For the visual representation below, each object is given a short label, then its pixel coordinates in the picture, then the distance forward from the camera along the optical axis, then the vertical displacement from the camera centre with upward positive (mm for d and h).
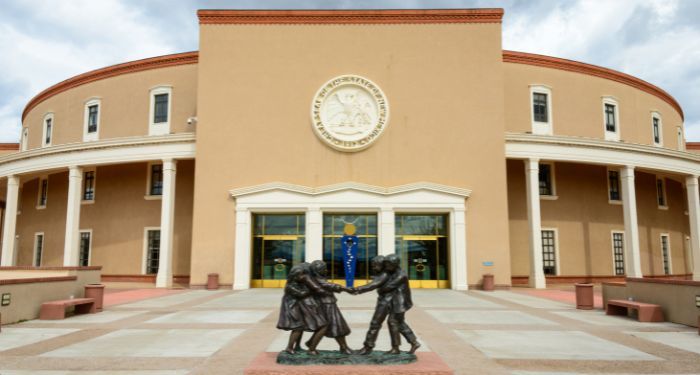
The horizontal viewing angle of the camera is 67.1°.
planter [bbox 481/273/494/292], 23609 -1322
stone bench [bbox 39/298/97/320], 14047 -1479
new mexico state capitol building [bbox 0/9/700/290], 24438 +4434
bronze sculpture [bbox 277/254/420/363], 7547 -801
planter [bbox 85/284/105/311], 15562 -1169
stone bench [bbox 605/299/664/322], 13852 -1503
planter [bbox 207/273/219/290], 23906 -1297
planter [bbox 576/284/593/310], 16703 -1339
